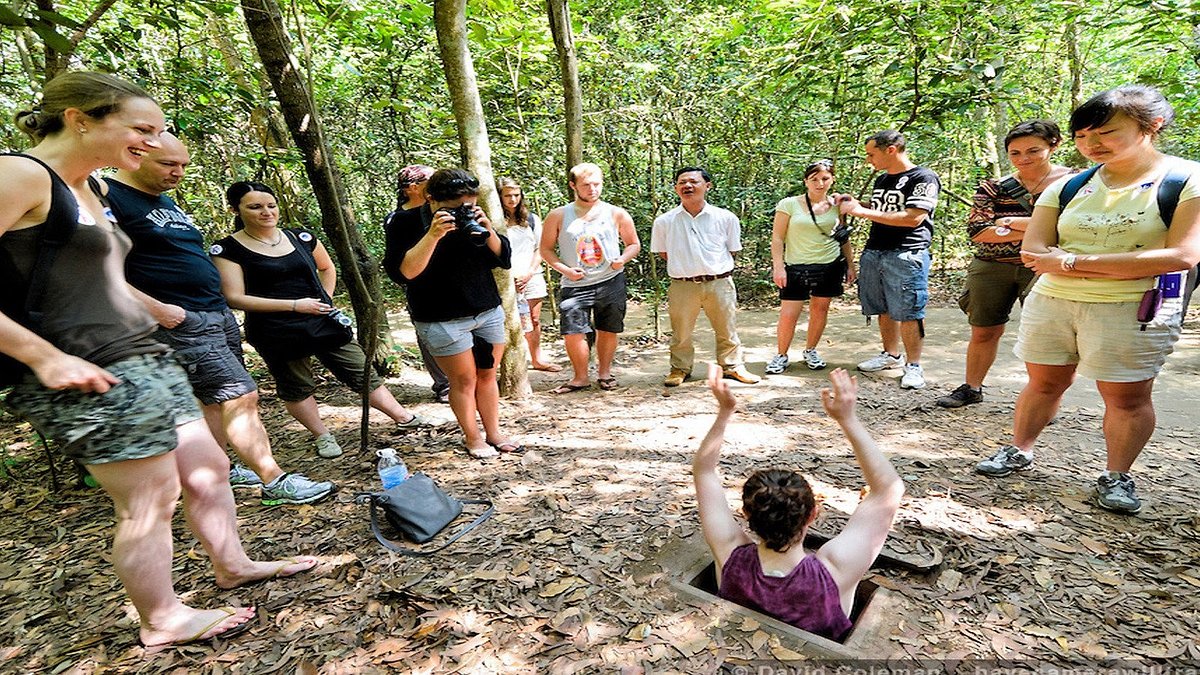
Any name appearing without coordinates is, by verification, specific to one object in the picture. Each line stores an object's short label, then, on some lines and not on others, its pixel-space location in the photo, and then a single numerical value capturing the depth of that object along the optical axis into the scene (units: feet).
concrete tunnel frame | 6.21
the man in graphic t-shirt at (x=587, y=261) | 15.69
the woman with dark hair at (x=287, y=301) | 10.68
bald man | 8.58
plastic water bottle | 9.62
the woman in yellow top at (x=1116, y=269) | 7.62
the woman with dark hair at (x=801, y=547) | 6.31
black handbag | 8.67
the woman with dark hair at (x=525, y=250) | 18.02
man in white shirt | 15.94
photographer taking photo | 10.14
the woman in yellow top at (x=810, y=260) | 16.47
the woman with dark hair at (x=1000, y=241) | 11.00
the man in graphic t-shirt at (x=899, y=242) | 14.05
